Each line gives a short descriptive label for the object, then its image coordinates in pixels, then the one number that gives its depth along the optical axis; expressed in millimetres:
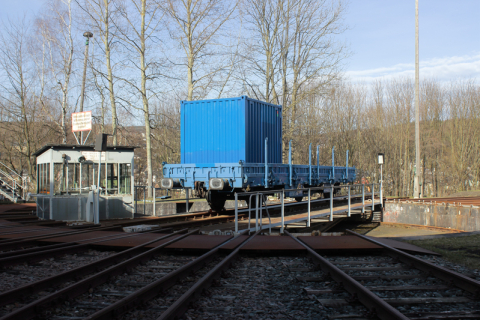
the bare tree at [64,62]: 25297
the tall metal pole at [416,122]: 22500
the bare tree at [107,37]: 22531
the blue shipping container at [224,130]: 13156
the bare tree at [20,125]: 27062
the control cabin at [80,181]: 13273
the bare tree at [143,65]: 22469
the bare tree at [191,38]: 23344
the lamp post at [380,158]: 19508
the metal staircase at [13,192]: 23412
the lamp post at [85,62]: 21984
